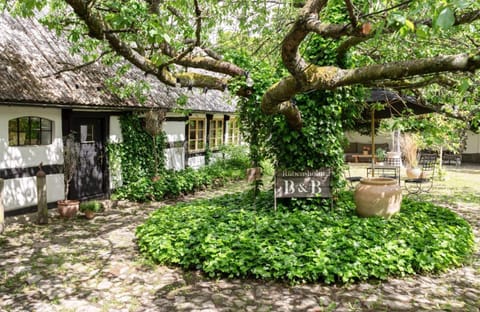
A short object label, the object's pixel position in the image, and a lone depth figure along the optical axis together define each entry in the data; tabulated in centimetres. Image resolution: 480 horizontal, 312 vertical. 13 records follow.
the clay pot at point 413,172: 1389
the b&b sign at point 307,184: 677
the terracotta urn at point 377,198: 668
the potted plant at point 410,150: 1582
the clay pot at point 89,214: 837
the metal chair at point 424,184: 1132
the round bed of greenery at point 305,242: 490
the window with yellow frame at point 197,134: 1406
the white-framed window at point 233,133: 1715
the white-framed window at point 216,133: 1547
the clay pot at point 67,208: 823
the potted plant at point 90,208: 838
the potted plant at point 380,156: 1880
